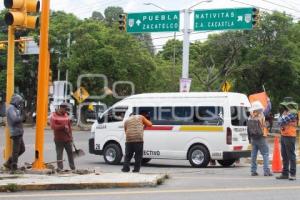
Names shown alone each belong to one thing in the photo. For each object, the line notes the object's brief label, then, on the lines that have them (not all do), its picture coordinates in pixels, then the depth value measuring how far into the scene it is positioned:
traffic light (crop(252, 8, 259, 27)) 28.75
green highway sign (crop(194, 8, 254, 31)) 29.06
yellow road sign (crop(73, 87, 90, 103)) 45.06
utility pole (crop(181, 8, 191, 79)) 30.80
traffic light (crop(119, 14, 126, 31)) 31.06
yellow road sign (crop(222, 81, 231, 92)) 36.10
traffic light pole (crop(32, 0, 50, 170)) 13.59
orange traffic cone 16.64
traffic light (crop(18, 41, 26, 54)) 34.16
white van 18.80
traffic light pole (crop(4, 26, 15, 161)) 14.12
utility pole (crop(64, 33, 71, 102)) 48.38
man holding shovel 15.65
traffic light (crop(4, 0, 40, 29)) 13.58
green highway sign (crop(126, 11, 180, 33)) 30.27
